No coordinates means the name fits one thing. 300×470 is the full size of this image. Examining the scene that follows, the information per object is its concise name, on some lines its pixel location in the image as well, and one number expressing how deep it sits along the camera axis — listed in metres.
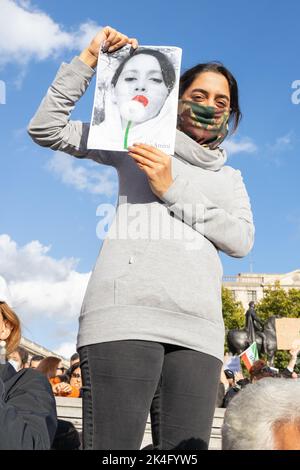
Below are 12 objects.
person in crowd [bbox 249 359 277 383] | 7.92
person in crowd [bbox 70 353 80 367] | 9.68
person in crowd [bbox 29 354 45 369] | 9.30
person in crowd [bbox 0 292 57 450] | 1.89
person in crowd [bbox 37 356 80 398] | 4.23
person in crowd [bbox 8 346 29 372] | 6.52
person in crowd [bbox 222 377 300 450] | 1.64
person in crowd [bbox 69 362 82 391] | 8.60
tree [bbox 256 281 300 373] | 43.75
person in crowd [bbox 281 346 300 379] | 8.97
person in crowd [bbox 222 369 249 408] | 7.49
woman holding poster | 2.03
